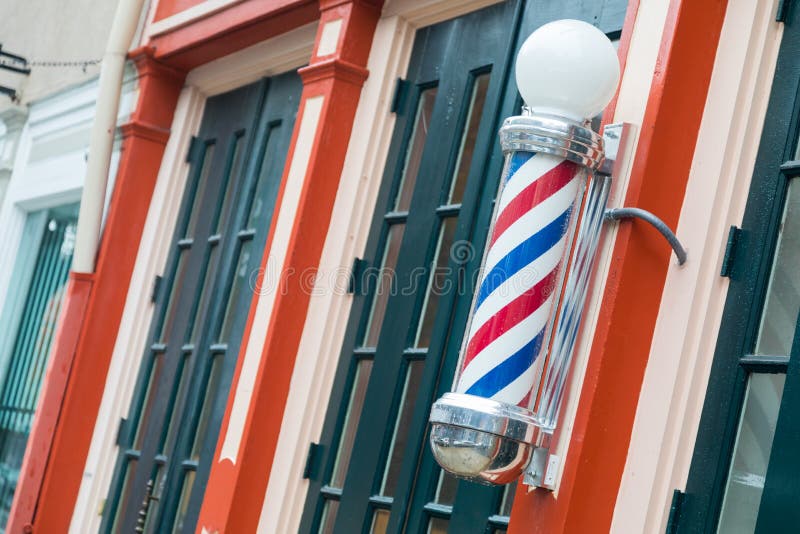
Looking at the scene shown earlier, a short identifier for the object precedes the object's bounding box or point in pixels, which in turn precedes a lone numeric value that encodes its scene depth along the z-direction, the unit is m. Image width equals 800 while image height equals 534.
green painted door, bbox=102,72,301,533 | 9.75
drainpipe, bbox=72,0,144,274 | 11.35
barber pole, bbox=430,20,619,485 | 5.13
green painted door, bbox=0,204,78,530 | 13.07
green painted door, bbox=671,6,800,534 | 5.18
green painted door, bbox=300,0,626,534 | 7.18
